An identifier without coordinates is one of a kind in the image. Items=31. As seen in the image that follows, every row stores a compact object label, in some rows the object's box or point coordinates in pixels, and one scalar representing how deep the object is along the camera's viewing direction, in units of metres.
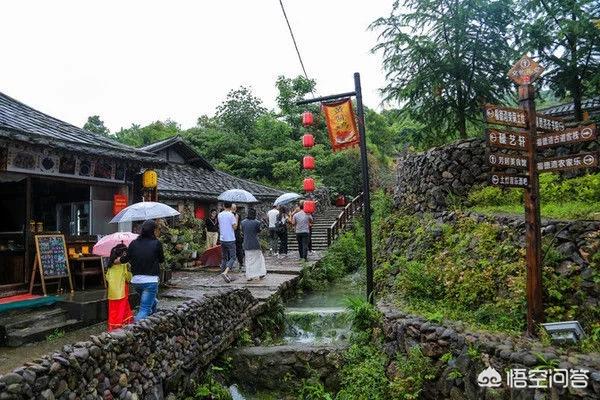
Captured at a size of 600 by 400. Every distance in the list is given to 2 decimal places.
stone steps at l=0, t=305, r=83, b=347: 7.01
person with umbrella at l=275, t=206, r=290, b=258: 18.45
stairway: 22.80
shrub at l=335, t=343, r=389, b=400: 7.36
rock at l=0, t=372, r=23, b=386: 3.86
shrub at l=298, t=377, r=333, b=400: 7.92
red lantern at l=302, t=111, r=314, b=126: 17.03
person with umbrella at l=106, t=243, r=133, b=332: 7.49
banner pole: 10.03
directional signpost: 6.14
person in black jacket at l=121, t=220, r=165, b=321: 7.27
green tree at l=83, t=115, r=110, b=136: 49.53
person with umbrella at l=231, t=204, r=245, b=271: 16.11
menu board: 9.27
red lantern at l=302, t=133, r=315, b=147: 18.12
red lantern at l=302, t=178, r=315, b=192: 19.36
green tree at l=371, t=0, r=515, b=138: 12.93
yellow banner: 10.87
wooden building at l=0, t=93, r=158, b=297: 8.86
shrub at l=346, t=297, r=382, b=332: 8.77
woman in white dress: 12.15
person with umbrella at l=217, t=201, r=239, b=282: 12.59
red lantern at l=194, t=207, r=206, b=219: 20.89
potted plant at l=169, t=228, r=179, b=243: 16.08
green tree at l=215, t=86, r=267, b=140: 36.75
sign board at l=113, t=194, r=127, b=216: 11.37
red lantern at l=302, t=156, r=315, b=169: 19.19
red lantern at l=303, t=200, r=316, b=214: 17.00
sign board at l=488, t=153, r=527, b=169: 6.18
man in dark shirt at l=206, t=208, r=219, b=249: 18.07
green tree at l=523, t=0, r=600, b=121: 12.30
